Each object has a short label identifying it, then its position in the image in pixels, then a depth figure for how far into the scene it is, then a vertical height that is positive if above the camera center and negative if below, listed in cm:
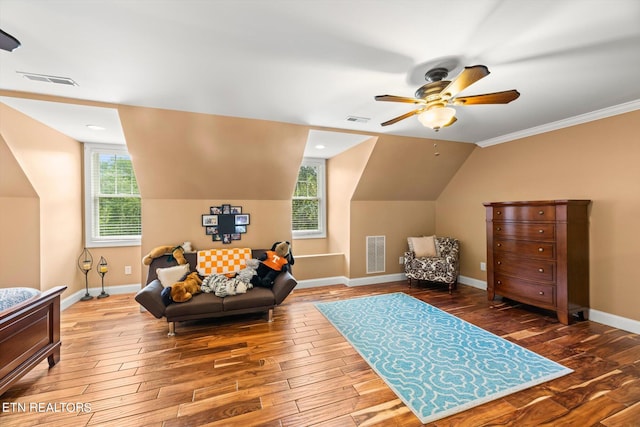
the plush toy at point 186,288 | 307 -87
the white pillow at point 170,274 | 336 -75
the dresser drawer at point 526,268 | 336 -74
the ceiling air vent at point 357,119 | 333 +120
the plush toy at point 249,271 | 354 -77
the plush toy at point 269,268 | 362 -74
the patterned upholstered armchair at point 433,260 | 451 -80
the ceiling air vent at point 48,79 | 228 +119
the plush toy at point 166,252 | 370 -53
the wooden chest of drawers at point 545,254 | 322 -53
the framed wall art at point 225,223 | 427 -13
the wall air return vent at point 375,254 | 510 -76
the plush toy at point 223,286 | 329 -88
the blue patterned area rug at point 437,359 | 202 -134
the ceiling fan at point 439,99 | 203 +89
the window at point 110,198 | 434 +29
